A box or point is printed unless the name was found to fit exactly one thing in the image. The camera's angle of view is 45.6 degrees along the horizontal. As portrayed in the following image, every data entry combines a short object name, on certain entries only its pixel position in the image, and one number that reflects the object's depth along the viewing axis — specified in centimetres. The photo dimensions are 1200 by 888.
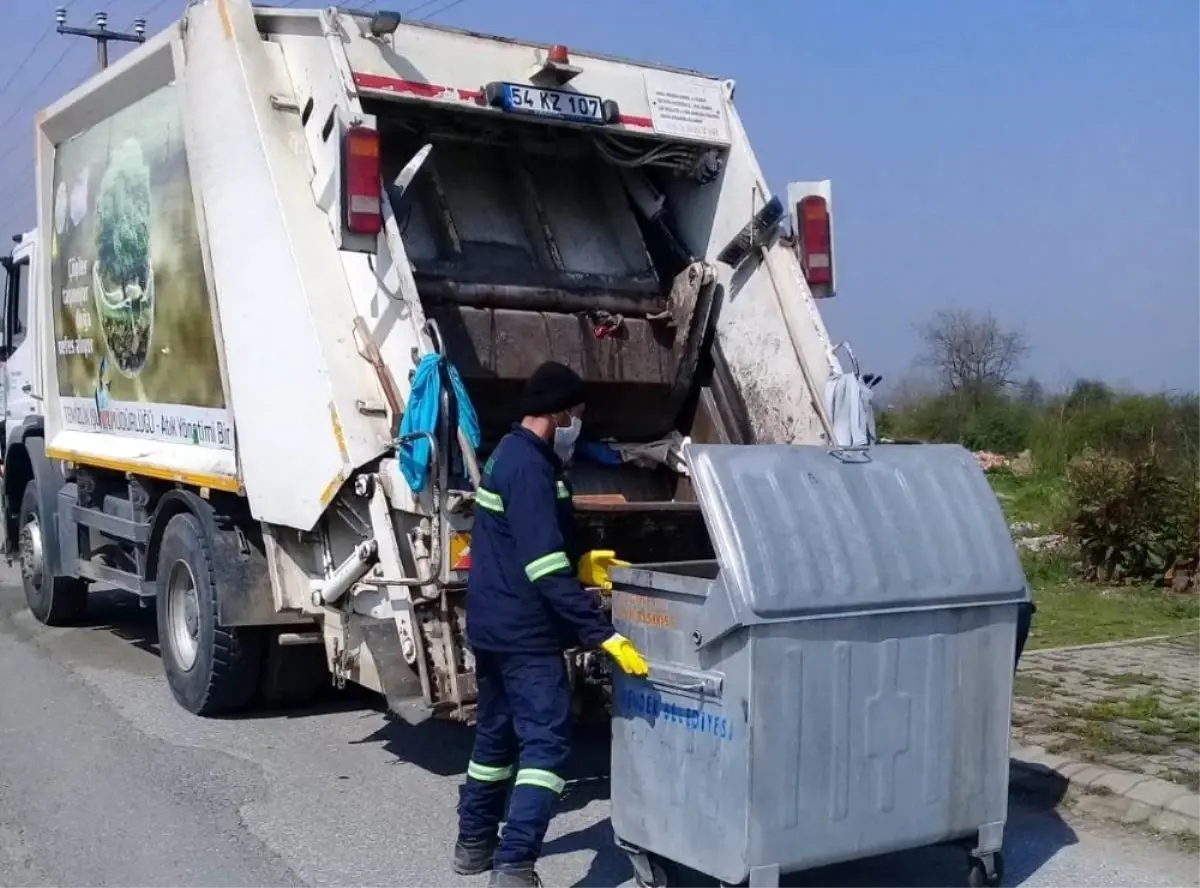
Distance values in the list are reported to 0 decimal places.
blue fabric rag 490
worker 408
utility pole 2698
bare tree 3491
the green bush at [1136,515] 1026
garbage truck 520
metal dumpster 380
